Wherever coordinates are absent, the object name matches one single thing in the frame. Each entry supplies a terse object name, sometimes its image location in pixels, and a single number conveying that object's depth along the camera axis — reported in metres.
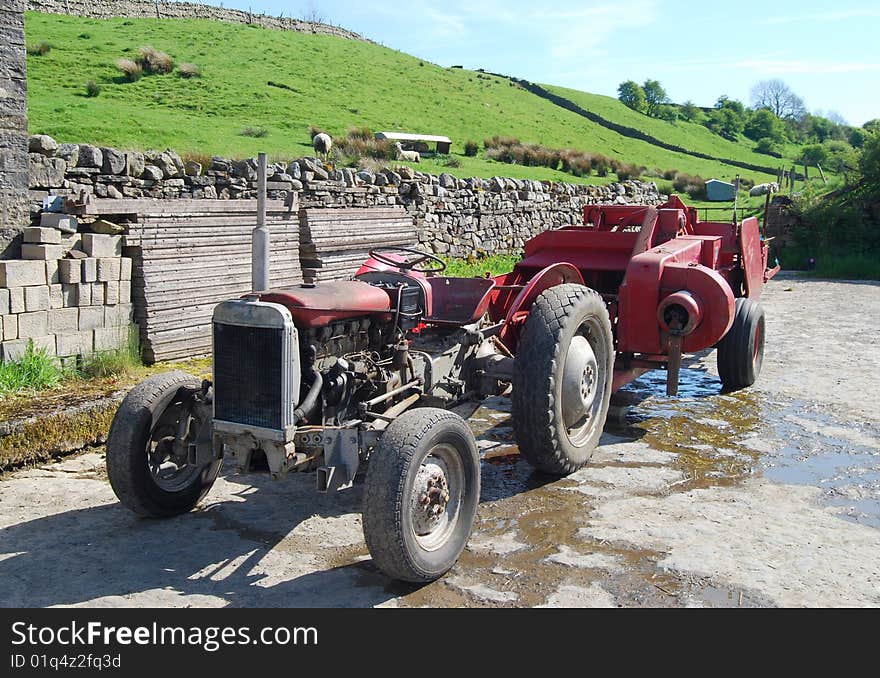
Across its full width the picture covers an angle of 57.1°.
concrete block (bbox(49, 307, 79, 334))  7.11
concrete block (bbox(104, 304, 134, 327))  7.56
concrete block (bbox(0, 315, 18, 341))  6.70
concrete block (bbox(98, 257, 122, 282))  7.46
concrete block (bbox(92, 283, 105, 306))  7.43
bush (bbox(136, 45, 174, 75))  29.80
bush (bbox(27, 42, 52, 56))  27.72
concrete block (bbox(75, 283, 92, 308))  7.30
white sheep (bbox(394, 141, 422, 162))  21.49
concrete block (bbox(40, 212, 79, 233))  7.21
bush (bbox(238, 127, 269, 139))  21.71
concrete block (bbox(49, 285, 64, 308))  7.10
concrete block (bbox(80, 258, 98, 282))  7.31
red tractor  3.99
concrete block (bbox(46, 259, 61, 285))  7.11
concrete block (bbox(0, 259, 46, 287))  6.75
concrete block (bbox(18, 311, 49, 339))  6.84
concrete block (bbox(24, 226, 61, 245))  7.10
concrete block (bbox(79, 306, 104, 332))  7.36
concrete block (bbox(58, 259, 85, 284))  7.19
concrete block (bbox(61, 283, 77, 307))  7.21
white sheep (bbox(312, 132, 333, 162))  20.04
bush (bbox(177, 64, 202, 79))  30.77
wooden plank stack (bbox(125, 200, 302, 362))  7.84
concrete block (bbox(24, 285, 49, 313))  6.90
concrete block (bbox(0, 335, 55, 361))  6.70
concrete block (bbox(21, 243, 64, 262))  7.07
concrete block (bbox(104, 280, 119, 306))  7.54
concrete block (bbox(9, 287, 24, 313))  6.76
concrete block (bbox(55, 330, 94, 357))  7.19
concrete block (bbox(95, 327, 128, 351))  7.48
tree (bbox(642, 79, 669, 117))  89.86
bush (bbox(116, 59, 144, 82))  27.61
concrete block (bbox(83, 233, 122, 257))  7.38
